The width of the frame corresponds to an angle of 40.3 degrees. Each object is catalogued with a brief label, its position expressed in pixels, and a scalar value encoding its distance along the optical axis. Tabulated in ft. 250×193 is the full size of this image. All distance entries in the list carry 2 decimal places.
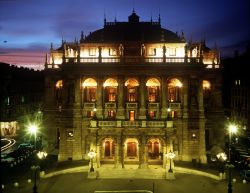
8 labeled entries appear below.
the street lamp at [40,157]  118.23
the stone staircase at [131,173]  158.20
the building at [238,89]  256.11
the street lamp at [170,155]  143.71
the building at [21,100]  241.55
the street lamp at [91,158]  145.38
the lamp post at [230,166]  115.07
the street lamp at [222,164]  138.92
